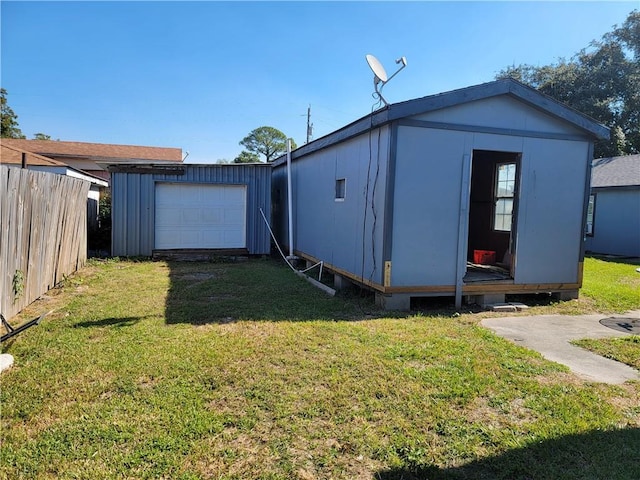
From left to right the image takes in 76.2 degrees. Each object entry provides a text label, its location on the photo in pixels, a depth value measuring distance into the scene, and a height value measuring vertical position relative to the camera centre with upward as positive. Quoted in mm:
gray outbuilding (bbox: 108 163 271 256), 10609 +32
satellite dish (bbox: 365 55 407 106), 6273 +2218
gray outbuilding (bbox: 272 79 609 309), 5727 +418
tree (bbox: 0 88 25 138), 31625 +6467
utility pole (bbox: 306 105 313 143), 29672 +6526
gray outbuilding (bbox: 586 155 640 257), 13234 +538
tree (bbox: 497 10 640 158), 23719 +8398
